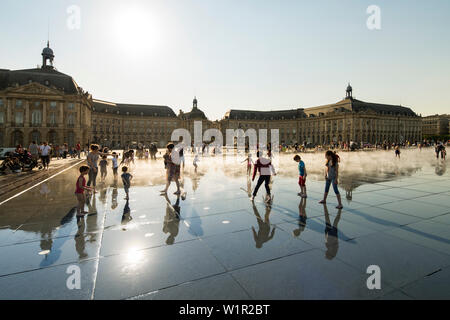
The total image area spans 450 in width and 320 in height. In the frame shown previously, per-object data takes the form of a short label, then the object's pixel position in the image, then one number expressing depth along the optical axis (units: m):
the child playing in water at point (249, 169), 13.51
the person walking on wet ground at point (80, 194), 6.02
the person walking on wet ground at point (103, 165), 11.42
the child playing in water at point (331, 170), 7.01
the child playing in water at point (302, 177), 8.02
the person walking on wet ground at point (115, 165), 12.35
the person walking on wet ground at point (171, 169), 8.61
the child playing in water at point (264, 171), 7.55
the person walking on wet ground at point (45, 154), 16.21
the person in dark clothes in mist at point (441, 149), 24.95
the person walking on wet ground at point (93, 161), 8.52
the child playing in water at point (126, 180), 7.75
